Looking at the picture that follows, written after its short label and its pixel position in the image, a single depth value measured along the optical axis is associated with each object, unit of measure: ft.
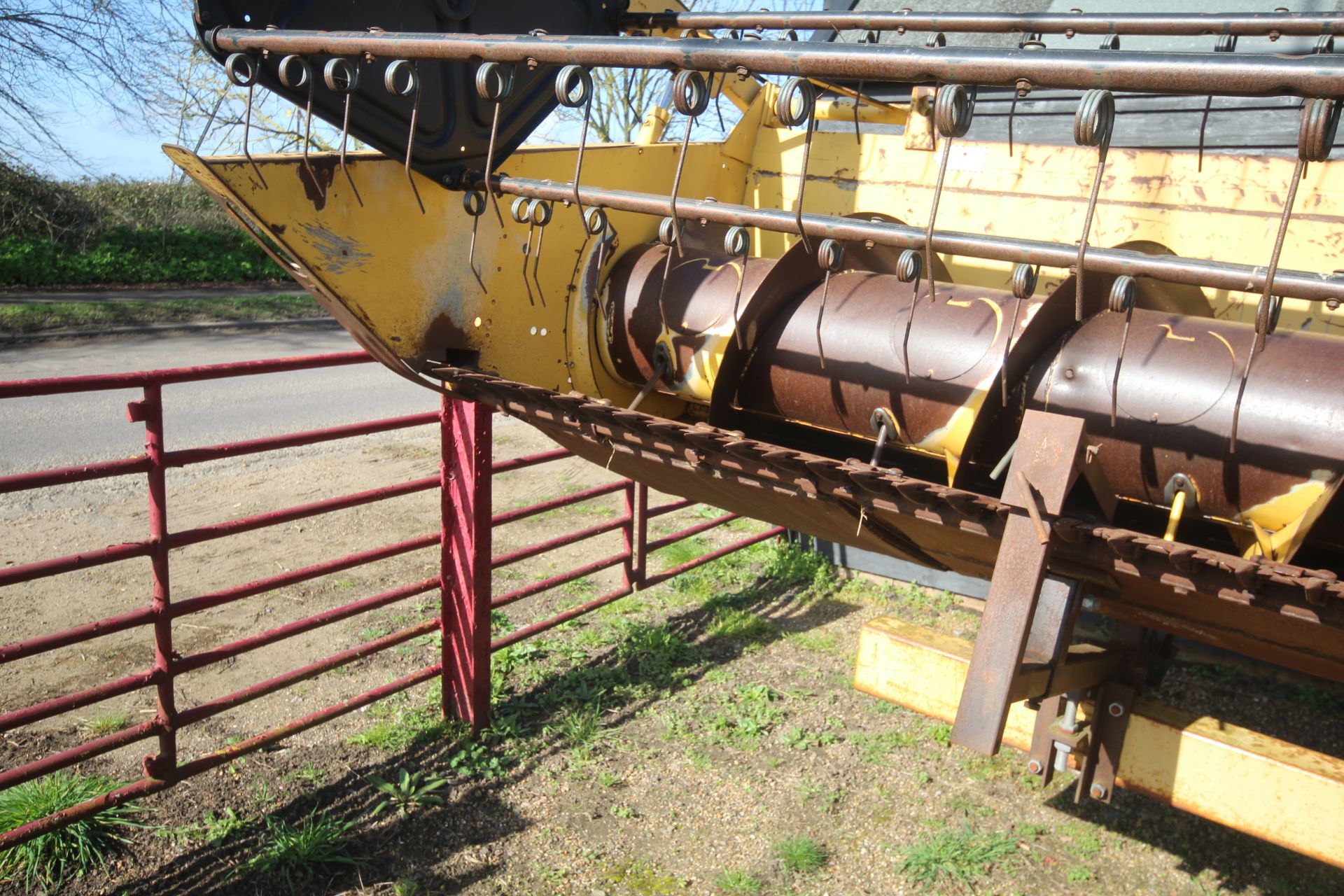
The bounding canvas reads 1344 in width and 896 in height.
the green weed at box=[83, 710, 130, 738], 12.19
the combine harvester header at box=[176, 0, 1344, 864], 6.04
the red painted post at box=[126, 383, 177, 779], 9.67
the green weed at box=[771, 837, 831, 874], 10.50
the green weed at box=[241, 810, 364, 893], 9.92
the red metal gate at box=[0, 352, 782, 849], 9.30
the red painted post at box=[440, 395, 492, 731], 11.82
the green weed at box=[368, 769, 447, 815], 11.16
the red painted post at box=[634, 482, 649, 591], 15.90
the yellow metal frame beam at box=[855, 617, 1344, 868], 7.25
